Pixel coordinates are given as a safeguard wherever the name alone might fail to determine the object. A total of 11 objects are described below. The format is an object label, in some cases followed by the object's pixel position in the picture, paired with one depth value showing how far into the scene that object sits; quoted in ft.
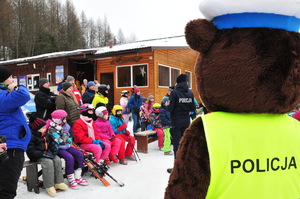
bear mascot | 3.48
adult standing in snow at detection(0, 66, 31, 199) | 7.78
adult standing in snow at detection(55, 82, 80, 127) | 15.80
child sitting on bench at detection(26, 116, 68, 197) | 11.84
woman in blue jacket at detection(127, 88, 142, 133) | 27.02
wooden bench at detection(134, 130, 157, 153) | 20.51
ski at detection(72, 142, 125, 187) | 13.16
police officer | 16.40
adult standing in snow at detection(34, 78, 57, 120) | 15.20
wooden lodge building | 39.37
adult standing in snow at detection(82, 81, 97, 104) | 21.90
